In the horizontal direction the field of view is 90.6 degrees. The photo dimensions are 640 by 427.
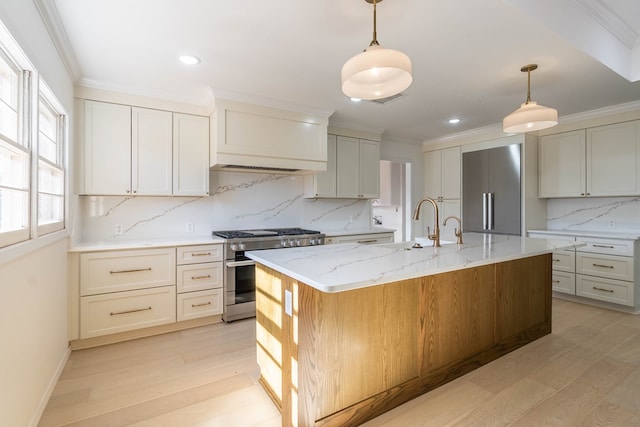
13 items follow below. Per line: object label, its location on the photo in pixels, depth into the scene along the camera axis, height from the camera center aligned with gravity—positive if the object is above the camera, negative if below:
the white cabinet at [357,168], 4.36 +0.66
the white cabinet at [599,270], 3.45 -0.63
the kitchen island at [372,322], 1.60 -0.64
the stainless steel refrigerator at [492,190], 4.31 +0.37
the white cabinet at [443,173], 5.10 +0.71
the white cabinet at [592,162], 3.63 +0.68
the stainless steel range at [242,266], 3.25 -0.55
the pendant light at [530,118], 2.37 +0.74
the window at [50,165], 2.08 +0.33
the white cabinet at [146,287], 2.70 -0.68
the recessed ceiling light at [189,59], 2.43 +1.21
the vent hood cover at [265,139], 3.23 +0.82
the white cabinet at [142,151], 2.91 +0.61
